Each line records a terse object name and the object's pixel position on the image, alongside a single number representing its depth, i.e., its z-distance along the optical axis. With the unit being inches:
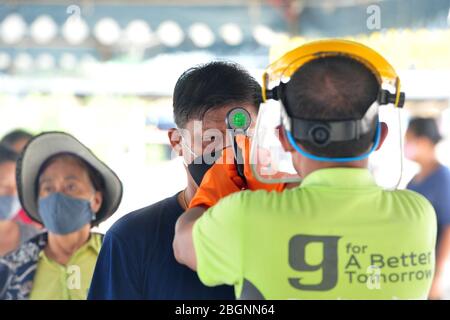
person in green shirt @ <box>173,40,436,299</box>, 103.3
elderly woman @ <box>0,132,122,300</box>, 154.5
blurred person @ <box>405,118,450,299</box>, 177.9
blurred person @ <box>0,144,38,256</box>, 173.6
